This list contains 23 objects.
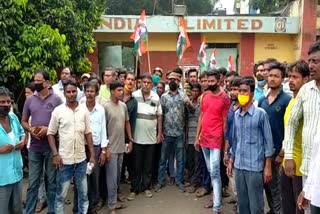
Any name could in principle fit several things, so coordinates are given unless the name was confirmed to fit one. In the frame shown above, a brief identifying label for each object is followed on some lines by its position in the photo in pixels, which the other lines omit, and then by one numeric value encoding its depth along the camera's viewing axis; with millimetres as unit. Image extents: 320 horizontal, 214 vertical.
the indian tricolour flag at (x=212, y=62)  8564
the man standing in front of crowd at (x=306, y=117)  2134
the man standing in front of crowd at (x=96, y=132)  3535
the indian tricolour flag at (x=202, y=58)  8201
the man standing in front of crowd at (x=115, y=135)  3699
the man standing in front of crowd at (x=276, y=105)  3091
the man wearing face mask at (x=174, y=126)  4350
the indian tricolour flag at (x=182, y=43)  7526
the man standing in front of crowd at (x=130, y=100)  4112
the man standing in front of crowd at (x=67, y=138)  3222
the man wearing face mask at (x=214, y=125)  3574
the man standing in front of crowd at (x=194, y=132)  4403
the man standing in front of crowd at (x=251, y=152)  2819
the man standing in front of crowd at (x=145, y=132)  4168
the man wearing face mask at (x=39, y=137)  3356
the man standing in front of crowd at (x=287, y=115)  2643
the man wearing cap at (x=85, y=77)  4609
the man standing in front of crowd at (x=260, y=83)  3925
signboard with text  10925
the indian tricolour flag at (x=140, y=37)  7063
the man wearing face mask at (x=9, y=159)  2705
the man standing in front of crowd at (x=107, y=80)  4196
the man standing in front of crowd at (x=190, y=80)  4644
